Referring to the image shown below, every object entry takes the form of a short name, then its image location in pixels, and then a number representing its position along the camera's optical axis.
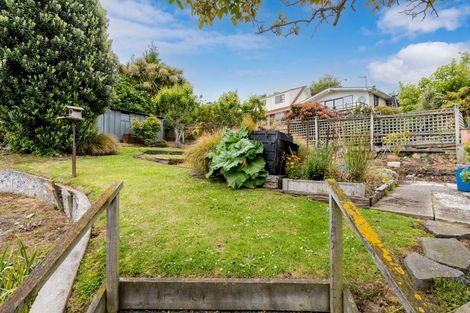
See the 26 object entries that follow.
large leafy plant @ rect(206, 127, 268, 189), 4.51
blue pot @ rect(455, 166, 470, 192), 4.69
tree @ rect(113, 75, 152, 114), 14.21
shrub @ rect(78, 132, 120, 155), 8.21
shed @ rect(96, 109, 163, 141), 11.78
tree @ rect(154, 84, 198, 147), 12.60
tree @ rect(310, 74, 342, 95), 32.31
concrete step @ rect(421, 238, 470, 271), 2.02
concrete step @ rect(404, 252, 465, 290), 1.80
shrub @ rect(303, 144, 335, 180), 4.31
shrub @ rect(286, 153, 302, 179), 4.54
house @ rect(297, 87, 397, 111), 21.50
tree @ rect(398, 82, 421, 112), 23.08
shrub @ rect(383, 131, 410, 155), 9.30
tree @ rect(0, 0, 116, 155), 6.52
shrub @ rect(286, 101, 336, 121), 15.68
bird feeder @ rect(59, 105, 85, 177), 5.10
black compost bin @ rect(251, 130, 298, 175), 4.65
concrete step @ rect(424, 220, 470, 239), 2.62
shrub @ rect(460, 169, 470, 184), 4.29
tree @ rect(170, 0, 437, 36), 2.44
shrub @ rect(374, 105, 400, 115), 17.05
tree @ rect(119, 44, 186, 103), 17.78
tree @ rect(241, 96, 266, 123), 13.39
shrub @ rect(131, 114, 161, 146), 12.80
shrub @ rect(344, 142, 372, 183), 4.23
